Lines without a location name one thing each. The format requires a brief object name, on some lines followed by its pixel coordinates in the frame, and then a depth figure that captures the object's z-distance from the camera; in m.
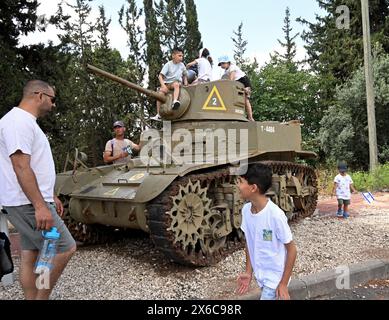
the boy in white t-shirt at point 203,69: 8.18
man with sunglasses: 3.23
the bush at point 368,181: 14.33
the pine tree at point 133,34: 23.62
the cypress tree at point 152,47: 21.84
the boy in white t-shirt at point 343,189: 8.93
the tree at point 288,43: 44.64
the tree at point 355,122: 18.66
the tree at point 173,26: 23.52
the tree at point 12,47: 8.69
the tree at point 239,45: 40.59
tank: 5.35
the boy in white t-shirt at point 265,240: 3.03
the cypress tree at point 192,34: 23.11
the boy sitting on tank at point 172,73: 7.40
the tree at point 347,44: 21.17
